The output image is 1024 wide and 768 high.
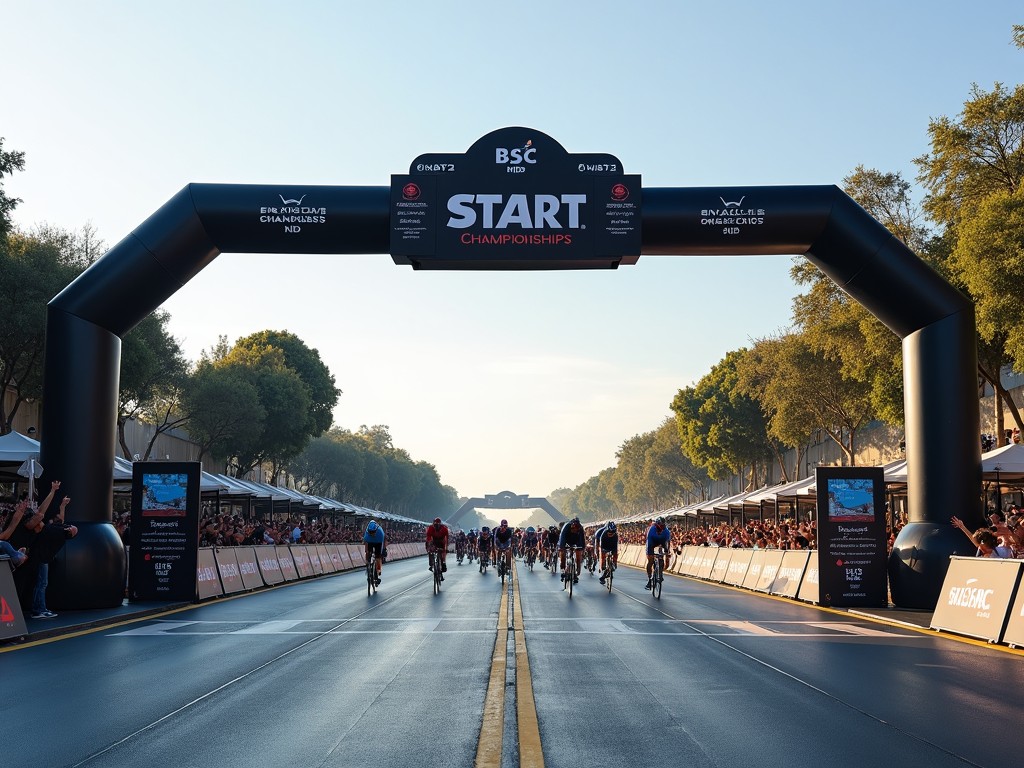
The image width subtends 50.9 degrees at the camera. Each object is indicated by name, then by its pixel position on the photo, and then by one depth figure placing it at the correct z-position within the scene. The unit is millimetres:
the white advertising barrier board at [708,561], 34125
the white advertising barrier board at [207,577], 21656
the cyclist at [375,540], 25859
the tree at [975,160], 27641
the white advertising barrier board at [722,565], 31672
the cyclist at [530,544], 48409
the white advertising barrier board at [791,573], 23188
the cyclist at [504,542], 31969
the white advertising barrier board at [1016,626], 12953
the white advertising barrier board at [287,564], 30734
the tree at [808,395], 47719
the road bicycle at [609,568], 26391
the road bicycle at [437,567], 26109
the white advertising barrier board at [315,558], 35728
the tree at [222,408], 57812
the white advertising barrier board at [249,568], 25766
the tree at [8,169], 28281
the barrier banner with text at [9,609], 13227
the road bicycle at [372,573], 25562
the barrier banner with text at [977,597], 13594
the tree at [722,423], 70000
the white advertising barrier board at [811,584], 21703
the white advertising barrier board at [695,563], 36531
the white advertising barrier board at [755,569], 26969
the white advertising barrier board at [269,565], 28153
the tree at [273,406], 65062
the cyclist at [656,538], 23703
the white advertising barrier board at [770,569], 25312
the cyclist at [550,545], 43312
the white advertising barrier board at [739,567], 28828
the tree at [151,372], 41375
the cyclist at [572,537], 25875
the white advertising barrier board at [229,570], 23703
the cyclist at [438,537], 26484
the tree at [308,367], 76000
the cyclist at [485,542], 37156
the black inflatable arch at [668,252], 18172
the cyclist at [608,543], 27081
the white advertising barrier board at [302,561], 33053
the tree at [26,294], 34531
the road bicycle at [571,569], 24750
